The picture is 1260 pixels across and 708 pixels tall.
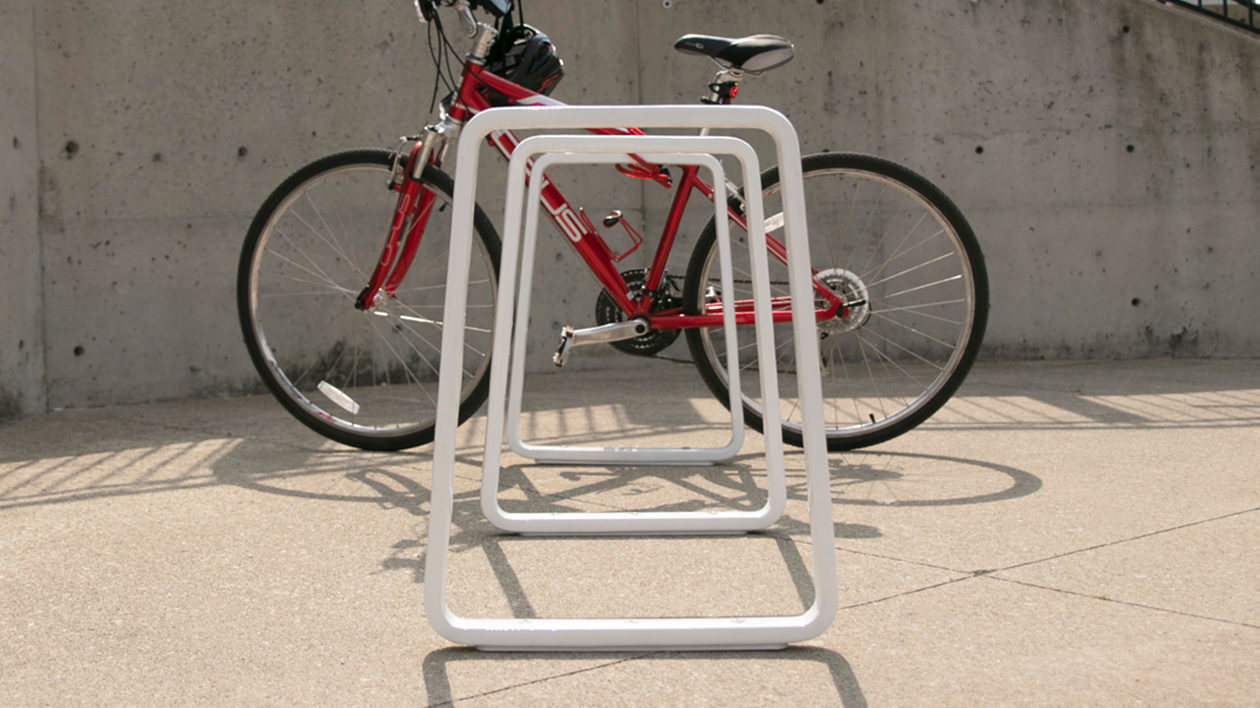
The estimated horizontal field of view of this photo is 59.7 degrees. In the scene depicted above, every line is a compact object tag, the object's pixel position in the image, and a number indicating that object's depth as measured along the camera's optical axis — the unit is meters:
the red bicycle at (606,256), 2.94
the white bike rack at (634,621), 1.53
